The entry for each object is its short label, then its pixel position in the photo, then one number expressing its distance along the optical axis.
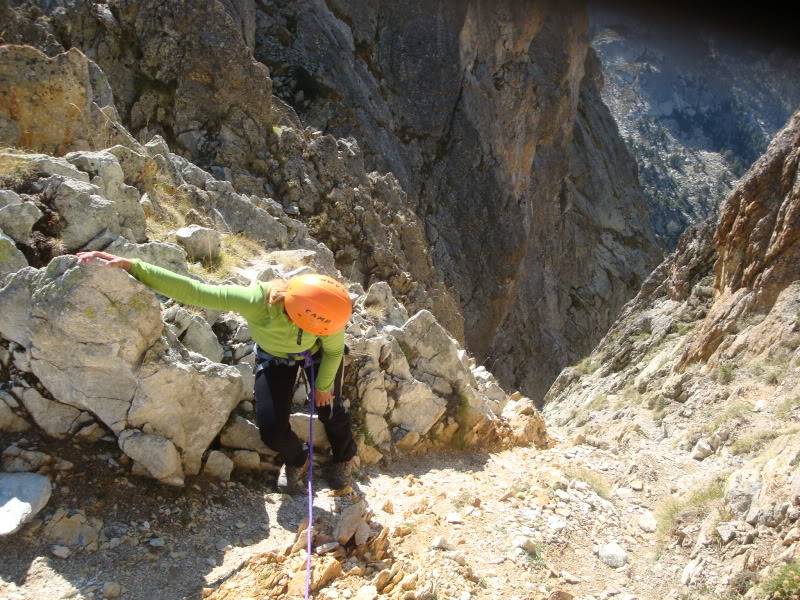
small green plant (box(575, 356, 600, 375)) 18.41
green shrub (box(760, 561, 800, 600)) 3.99
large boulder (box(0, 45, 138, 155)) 7.58
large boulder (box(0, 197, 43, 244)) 5.11
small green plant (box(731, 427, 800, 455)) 7.33
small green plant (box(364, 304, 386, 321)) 8.71
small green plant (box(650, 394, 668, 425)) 10.92
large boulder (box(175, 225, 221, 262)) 7.11
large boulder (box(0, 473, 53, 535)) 4.12
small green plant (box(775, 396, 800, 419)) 8.10
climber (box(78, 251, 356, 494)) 4.64
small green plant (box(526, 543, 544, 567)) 5.01
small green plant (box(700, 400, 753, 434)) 8.52
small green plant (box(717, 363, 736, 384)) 10.27
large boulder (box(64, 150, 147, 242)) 6.36
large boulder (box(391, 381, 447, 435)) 7.28
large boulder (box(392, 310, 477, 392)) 8.05
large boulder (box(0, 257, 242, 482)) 4.57
